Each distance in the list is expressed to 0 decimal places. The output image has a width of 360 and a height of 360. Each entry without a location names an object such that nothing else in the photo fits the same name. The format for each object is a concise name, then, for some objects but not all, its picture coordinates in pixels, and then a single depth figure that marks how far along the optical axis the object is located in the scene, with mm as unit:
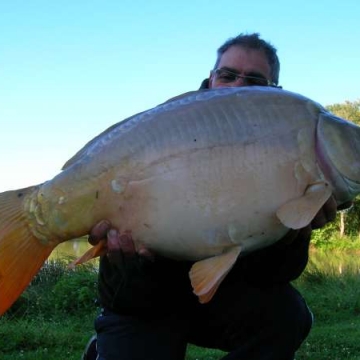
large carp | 1648
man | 2365
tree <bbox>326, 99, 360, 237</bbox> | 26125
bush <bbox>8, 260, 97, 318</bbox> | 6133
